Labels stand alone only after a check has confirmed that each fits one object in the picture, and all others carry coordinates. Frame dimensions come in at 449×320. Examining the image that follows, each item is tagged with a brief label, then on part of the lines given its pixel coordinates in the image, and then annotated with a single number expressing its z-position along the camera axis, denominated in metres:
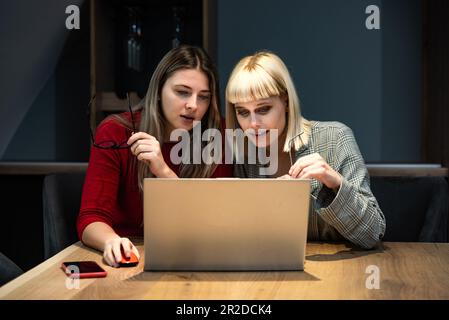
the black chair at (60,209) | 1.90
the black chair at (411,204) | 1.93
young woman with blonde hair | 1.47
